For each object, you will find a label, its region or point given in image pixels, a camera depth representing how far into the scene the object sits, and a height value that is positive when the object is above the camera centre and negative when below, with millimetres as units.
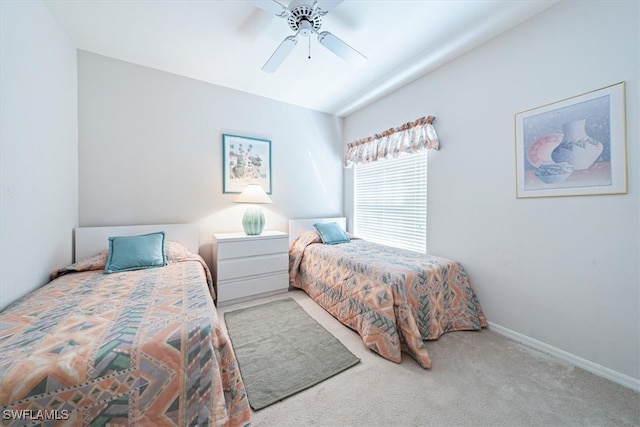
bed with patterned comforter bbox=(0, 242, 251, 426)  757 -558
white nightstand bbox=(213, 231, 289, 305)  2457 -595
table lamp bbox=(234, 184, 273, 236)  2738 +11
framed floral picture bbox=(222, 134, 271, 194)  2869 +662
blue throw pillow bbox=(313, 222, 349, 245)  3014 -276
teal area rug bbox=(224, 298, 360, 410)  1388 -1043
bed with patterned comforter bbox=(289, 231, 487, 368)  1673 -731
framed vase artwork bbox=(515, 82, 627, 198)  1414 +454
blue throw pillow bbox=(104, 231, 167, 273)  1891 -345
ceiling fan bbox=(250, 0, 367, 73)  1479 +1349
